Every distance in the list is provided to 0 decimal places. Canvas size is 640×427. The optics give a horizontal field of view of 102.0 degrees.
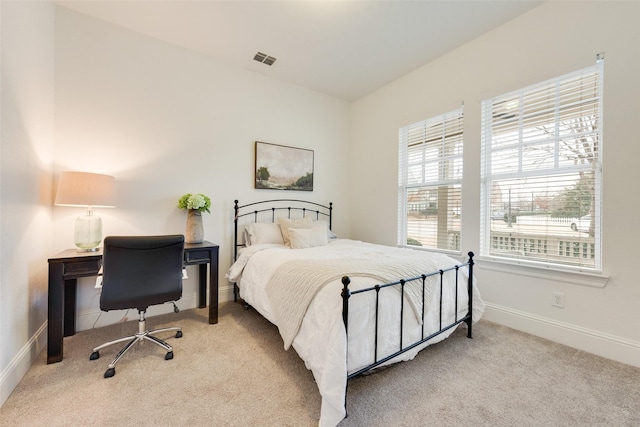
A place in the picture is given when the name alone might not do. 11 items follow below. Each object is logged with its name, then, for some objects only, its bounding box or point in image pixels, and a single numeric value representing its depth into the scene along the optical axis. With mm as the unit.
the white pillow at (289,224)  3121
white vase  2742
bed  1398
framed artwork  3469
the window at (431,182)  3080
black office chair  1763
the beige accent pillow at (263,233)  3061
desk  1892
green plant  2736
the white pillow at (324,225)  3303
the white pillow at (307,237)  2901
